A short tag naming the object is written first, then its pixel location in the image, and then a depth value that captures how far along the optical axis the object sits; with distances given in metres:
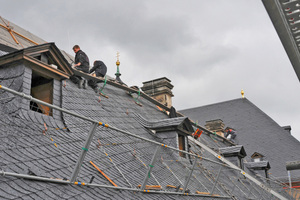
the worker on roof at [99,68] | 14.05
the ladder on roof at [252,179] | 15.07
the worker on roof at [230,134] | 32.34
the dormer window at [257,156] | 29.79
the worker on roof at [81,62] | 12.12
